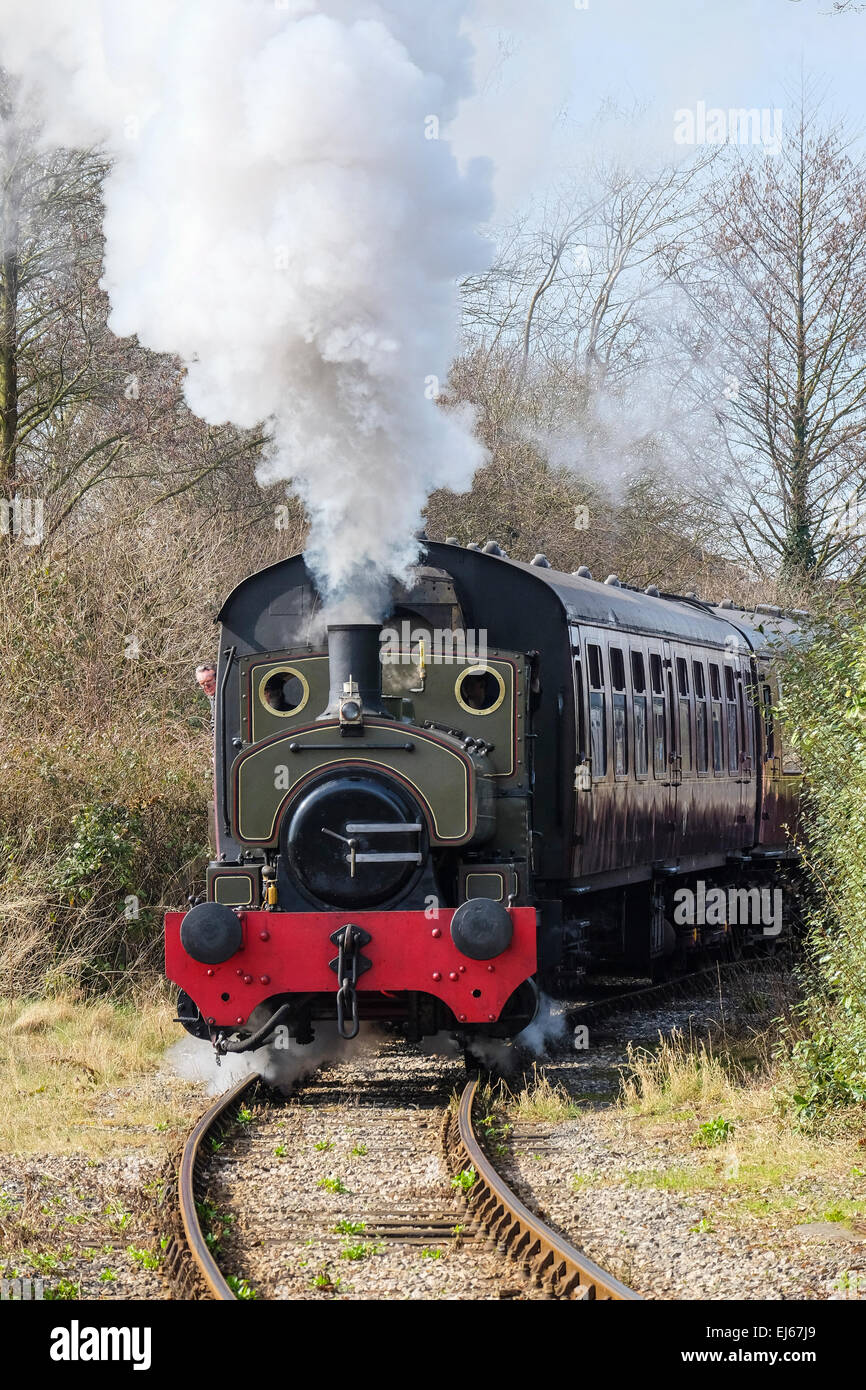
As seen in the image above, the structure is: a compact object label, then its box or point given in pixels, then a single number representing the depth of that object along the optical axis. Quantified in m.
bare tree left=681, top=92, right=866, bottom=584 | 50.62
